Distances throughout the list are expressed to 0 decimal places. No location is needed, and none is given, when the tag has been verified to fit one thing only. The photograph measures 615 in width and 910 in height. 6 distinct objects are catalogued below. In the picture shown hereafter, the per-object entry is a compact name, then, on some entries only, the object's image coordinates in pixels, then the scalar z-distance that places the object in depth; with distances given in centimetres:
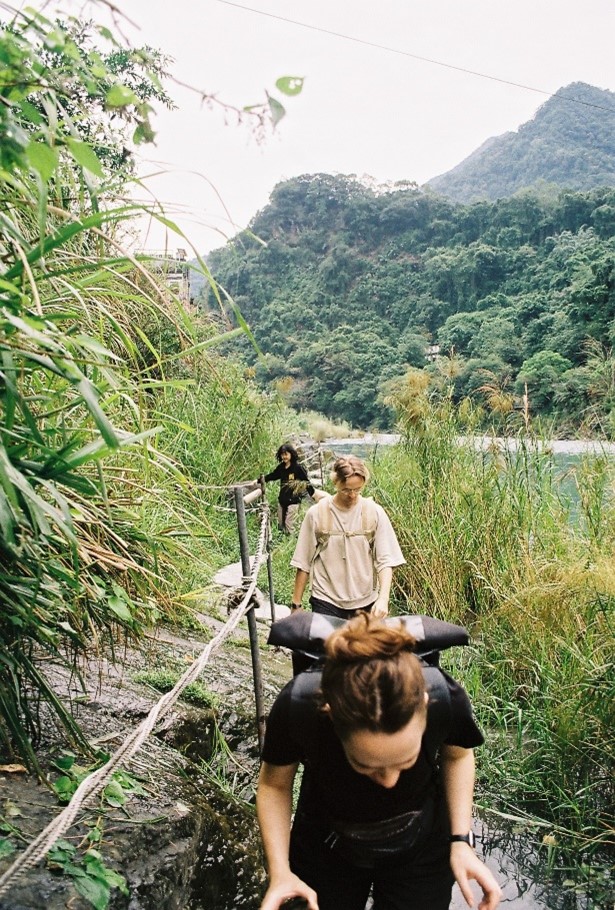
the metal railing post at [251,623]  265
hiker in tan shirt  324
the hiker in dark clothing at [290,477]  608
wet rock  160
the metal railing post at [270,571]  379
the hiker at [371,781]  104
